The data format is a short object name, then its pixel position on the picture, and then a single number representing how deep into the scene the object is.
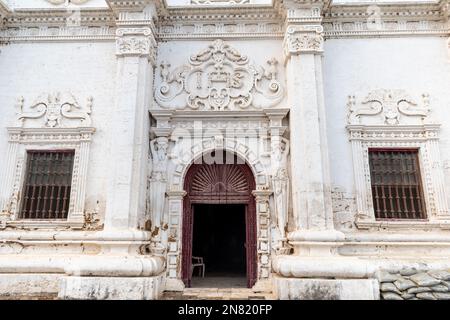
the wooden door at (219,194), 7.78
